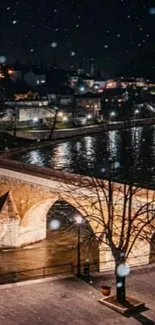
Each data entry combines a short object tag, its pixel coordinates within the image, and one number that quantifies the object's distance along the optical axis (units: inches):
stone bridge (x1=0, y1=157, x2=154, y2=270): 1108.5
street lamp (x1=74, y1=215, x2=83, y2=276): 850.1
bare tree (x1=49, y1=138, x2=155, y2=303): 728.4
